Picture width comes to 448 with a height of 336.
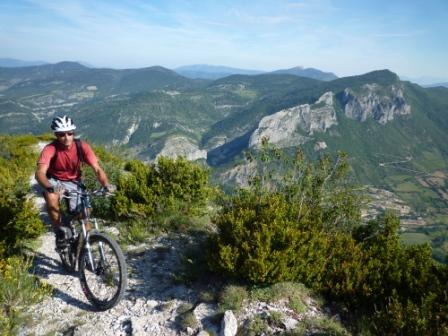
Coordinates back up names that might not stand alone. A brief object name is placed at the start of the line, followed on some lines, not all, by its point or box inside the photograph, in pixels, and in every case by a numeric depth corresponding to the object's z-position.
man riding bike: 6.18
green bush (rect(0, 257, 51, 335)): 5.28
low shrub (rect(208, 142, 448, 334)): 5.21
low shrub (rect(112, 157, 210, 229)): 9.46
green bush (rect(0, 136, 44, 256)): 7.76
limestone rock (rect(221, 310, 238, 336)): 5.20
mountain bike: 5.88
